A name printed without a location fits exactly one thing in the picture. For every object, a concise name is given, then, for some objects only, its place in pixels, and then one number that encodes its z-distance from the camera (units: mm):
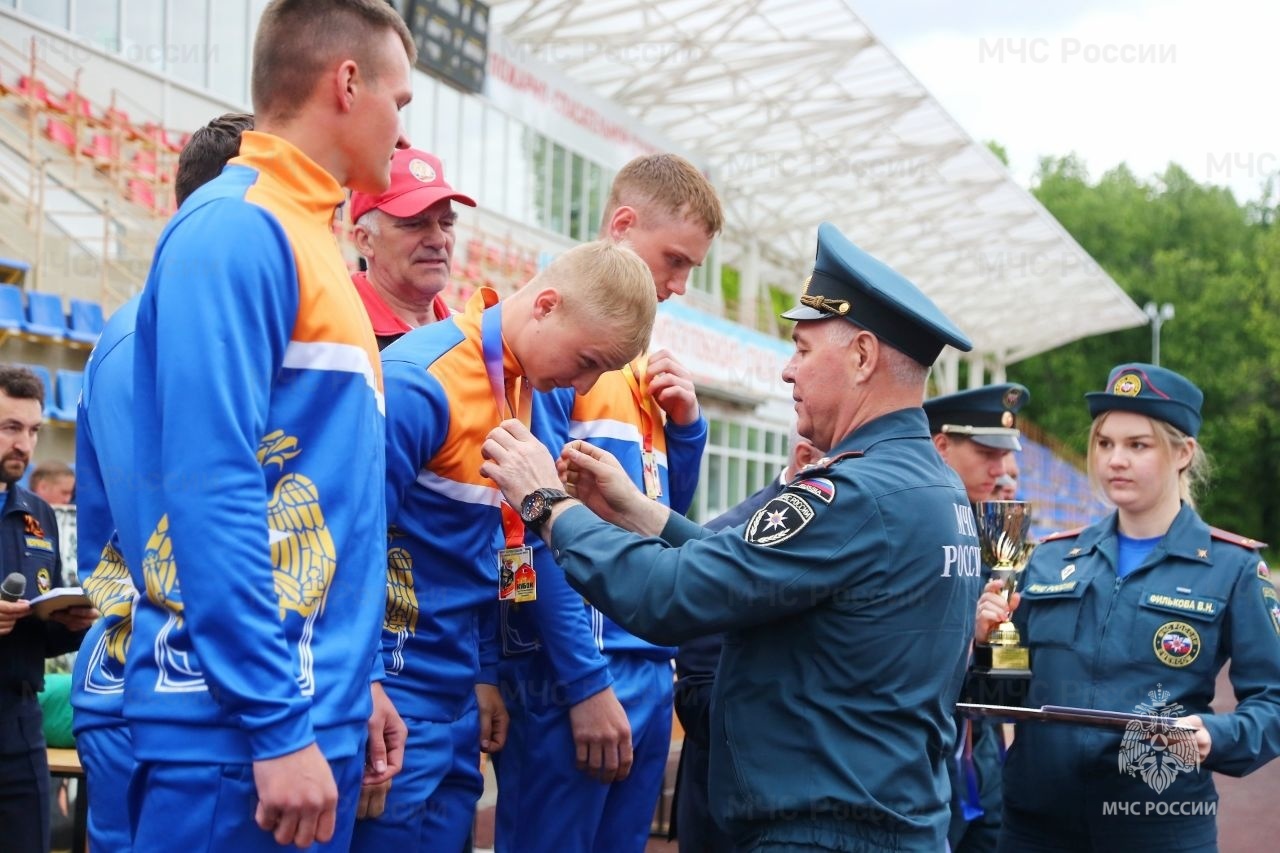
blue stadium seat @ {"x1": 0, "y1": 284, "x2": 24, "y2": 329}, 11291
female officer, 3623
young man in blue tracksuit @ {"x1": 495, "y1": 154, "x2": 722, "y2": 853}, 3002
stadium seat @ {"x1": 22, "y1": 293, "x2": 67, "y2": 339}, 11594
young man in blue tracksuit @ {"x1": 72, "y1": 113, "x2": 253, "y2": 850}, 2305
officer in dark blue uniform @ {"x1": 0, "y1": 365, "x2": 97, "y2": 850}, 3988
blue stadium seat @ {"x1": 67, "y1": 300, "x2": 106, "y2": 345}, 12141
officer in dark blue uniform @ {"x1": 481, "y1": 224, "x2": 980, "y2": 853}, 2428
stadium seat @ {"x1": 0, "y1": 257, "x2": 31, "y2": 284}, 12383
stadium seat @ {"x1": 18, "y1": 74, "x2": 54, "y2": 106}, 14469
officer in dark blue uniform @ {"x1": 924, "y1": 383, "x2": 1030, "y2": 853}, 4504
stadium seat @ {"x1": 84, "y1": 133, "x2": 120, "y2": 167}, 15172
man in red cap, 3482
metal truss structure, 27469
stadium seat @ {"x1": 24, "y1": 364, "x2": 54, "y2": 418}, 11640
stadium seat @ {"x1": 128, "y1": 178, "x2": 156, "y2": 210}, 15352
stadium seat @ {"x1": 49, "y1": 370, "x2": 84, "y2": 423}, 11875
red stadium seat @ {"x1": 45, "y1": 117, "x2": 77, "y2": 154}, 15102
